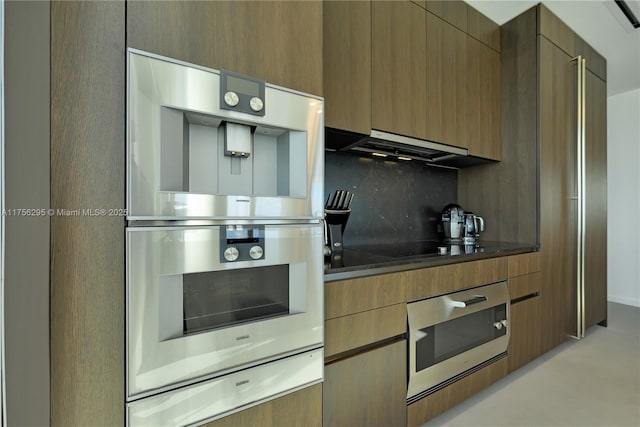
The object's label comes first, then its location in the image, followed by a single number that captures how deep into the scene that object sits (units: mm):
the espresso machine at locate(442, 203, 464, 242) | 2281
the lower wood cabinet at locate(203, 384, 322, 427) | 896
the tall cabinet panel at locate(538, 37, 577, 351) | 2152
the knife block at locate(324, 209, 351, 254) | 1585
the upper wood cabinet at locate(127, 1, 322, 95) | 793
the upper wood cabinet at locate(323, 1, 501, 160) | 1488
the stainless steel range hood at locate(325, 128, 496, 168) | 1639
